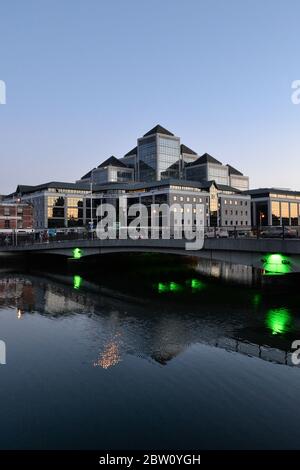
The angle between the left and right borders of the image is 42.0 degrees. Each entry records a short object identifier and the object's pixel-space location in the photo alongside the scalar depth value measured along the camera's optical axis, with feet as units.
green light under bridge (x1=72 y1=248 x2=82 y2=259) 198.86
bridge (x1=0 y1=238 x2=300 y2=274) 101.71
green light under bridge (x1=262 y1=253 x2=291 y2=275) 103.14
